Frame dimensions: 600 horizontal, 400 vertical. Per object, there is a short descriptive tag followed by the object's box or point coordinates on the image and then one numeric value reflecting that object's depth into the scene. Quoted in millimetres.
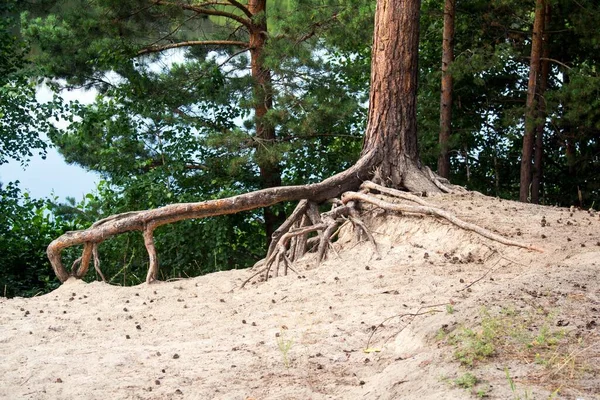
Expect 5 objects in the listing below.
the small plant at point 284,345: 5547
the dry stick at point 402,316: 5914
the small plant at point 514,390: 4155
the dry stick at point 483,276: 6596
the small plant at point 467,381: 4387
